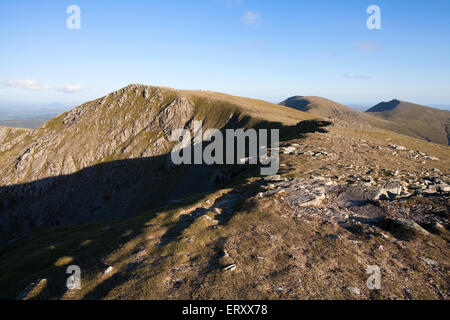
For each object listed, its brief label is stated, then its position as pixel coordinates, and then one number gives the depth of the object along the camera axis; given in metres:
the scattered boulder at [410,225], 14.02
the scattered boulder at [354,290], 10.21
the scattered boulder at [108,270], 12.89
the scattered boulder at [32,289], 12.58
